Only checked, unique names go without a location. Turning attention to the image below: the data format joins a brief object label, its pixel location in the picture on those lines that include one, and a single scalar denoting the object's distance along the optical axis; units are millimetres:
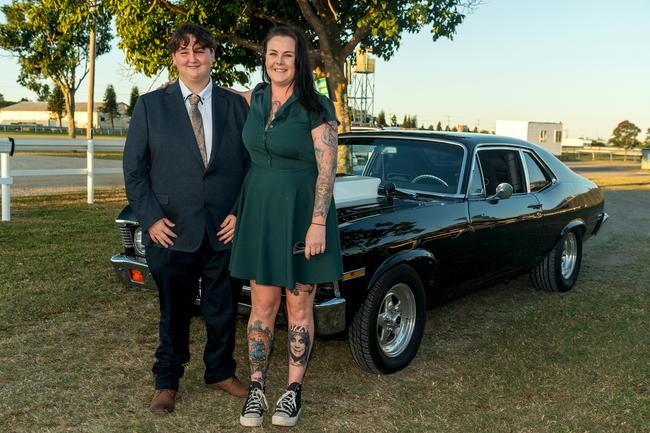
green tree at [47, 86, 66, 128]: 67869
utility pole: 12047
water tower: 34781
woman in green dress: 2902
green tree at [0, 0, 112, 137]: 31094
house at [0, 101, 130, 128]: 138050
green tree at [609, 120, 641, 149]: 72812
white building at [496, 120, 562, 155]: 42812
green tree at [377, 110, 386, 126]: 95188
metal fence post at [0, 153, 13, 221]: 9509
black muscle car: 3723
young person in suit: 3148
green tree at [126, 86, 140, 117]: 78212
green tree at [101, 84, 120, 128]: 101750
